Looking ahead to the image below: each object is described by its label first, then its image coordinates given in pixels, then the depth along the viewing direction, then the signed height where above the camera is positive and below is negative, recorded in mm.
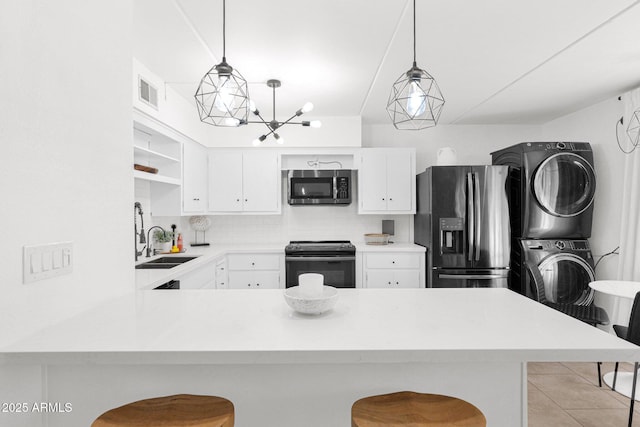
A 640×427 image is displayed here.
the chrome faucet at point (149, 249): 3439 -313
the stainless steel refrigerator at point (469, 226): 3752 -106
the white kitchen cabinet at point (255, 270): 4082 -612
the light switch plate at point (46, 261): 1104 -145
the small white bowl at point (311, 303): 1291 -314
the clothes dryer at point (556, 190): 3617 +262
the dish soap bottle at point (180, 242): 3840 -276
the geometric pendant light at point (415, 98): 1528 +508
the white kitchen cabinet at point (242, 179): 4316 +447
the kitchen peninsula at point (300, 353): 1000 -379
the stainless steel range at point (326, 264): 4004 -534
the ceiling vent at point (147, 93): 2672 +957
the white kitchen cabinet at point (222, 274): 3732 -623
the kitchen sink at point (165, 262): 2918 -396
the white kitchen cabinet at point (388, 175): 4320 +493
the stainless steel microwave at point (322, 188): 4301 +337
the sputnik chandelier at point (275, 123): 3117 +823
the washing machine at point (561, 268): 3619 -527
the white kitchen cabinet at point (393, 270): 4055 -610
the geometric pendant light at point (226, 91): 1474 +531
